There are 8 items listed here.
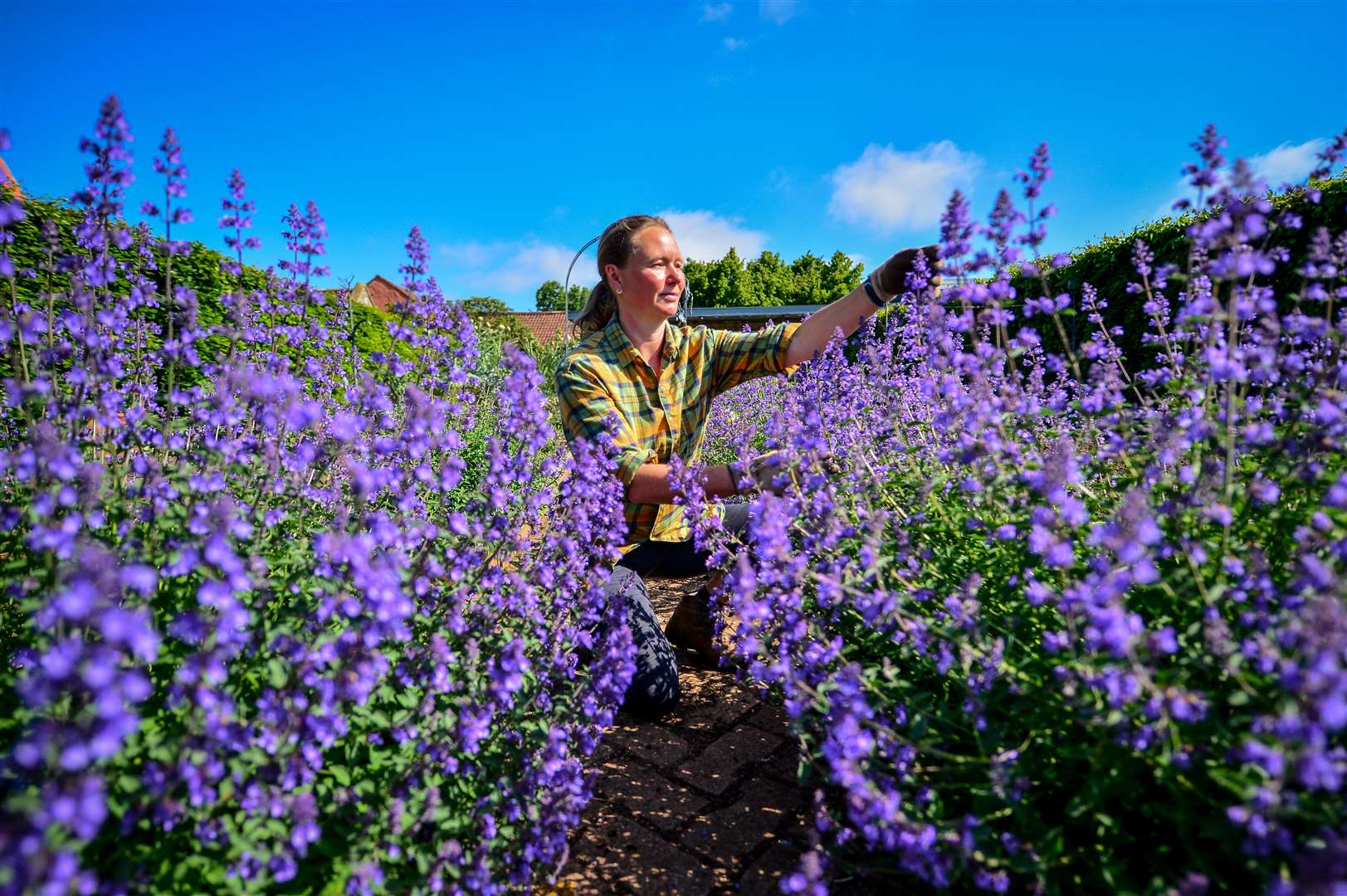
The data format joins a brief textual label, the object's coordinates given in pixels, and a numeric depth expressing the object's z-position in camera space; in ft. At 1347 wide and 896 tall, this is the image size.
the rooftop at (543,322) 141.69
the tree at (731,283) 136.77
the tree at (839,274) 138.41
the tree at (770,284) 138.41
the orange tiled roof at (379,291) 153.38
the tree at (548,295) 260.01
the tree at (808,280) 140.15
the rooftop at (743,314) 83.35
